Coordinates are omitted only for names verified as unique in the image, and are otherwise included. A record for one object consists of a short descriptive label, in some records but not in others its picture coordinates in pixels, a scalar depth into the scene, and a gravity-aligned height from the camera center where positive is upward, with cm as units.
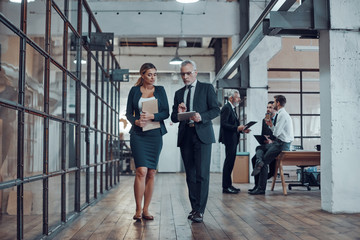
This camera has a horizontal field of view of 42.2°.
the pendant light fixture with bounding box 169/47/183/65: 1296 +232
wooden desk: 694 -24
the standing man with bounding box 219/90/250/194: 707 +14
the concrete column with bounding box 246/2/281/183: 1001 +136
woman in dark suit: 427 +14
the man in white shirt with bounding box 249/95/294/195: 689 -3
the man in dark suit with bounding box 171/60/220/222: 424 +8
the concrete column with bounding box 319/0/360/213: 482 +34
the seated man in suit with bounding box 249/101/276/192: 735 +21
